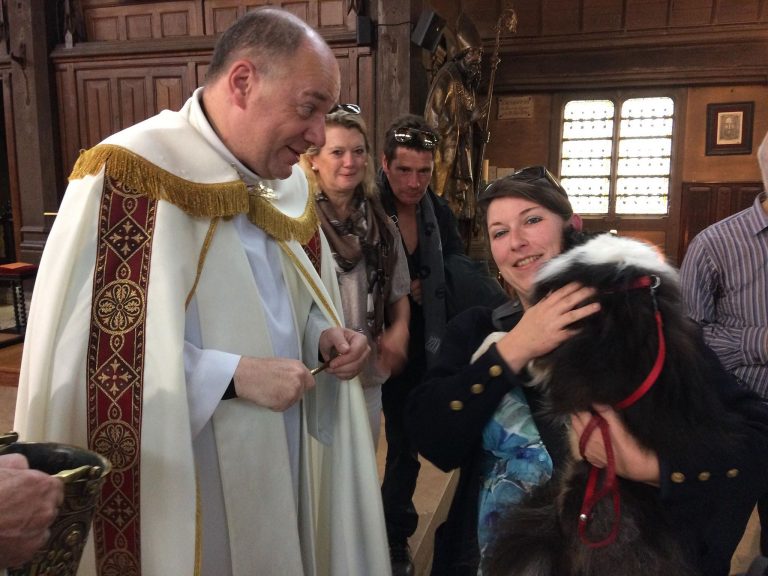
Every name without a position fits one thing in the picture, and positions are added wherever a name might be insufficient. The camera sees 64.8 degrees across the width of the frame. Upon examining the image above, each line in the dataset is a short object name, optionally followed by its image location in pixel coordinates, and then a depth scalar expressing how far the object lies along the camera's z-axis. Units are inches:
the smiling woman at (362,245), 87.4
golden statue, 216.2
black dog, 39.3
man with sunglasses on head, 97.7
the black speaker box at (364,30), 202.5
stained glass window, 346.6
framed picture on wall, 323.0
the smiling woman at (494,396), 48.2
